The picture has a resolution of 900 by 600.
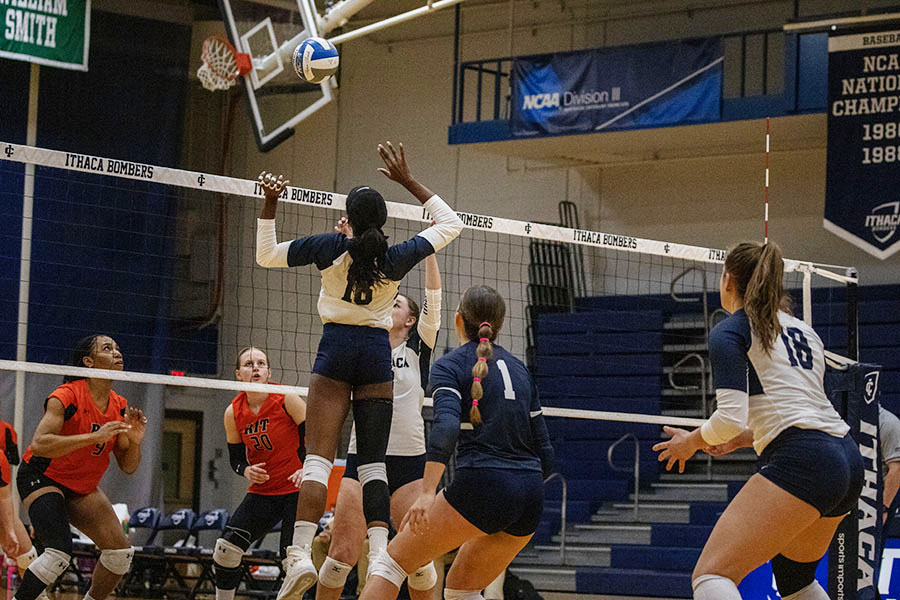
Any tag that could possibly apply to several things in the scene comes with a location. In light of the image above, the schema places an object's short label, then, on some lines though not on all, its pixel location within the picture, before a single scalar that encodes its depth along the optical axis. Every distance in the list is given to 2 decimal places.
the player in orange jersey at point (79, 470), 11.95
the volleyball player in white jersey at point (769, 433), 8.00
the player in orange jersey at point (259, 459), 12.38
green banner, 25.09
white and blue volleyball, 12.81
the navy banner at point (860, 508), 12.46
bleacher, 23.00
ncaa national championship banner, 22.87
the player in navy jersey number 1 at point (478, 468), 9.03
